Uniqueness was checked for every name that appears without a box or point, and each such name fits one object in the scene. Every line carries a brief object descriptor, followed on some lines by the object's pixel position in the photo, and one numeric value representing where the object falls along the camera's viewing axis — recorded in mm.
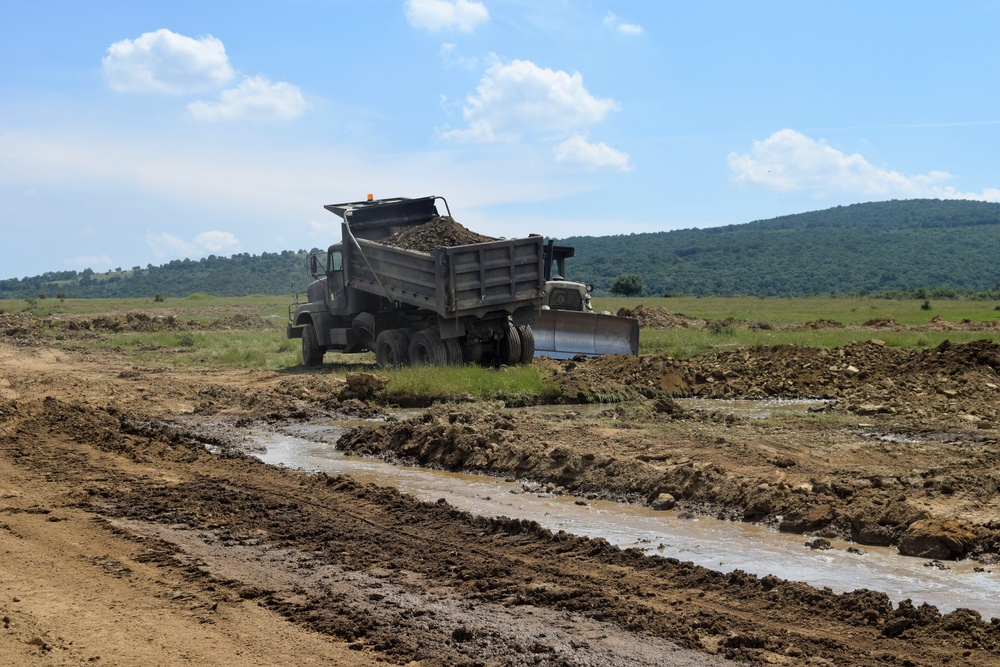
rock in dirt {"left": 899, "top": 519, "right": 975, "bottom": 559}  7324
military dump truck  18375
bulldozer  22078
